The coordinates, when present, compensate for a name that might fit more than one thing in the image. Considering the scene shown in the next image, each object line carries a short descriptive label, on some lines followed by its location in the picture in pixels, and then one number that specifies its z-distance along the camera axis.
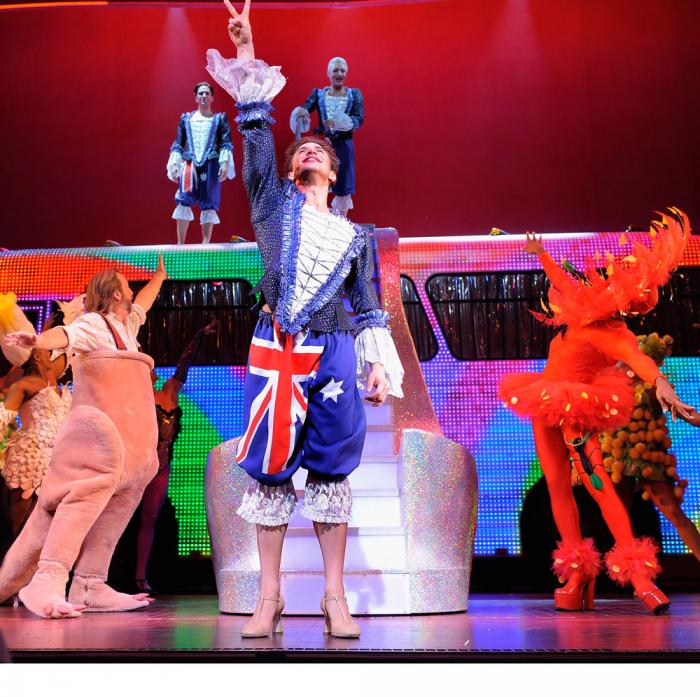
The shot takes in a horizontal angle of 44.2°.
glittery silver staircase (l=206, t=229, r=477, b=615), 3.69
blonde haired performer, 3.86
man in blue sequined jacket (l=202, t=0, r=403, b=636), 2.88
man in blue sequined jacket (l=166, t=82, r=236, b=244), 7.39
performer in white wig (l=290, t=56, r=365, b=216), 7.07
